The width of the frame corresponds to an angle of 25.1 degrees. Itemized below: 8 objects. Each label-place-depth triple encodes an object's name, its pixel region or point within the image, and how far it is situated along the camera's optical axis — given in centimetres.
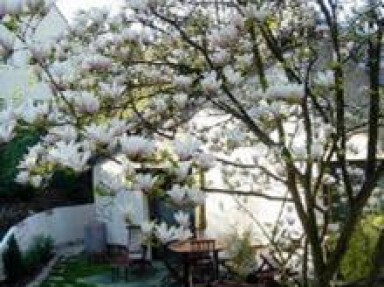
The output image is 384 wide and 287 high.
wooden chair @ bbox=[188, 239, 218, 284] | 1538
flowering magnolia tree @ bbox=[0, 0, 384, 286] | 371
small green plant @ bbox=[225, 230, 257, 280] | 1247
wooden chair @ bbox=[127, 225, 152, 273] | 1836
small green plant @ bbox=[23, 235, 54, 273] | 1850
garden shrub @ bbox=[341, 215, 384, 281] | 868
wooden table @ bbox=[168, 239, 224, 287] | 1458
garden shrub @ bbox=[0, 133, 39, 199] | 2183
